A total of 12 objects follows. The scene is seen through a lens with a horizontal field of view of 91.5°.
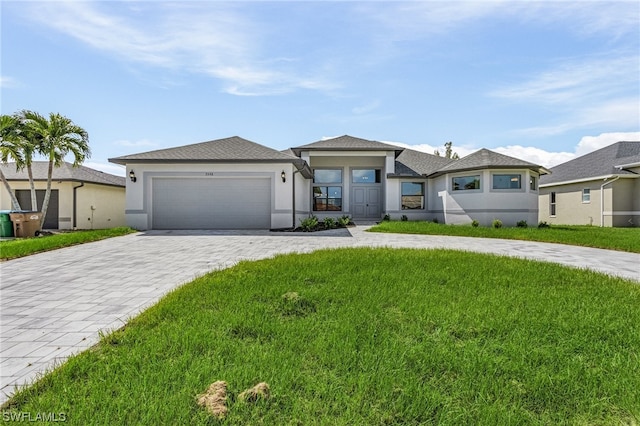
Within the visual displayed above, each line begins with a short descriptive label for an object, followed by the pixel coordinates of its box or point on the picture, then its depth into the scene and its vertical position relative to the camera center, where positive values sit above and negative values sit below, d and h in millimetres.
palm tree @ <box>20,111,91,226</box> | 12836 +3321
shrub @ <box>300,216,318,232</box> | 13680 -537
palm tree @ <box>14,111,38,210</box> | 12555 +3057
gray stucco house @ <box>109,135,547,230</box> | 13742 +1355
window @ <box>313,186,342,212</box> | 19625 +924
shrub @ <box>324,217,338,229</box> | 14711 -541
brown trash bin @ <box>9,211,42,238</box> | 11906 -290
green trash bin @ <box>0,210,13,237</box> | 11953 -314
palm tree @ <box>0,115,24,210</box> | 12180 +3000
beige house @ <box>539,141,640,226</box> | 17234 +1259
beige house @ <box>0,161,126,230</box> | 15641 +1025
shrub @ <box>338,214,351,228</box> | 15734 -482
